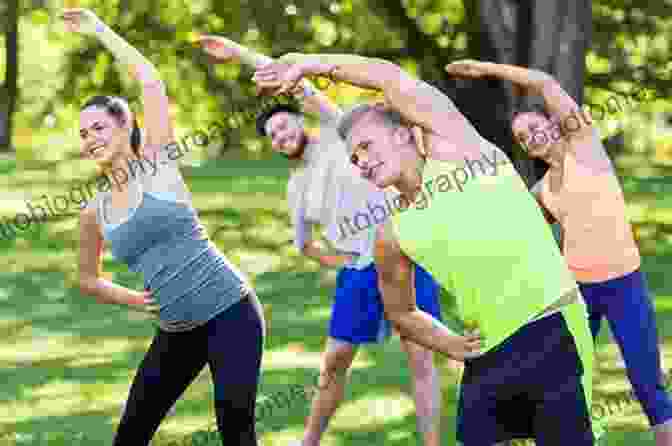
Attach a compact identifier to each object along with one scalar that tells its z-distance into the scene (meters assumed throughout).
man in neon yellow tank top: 5.90
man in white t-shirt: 9.76
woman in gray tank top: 7.77
